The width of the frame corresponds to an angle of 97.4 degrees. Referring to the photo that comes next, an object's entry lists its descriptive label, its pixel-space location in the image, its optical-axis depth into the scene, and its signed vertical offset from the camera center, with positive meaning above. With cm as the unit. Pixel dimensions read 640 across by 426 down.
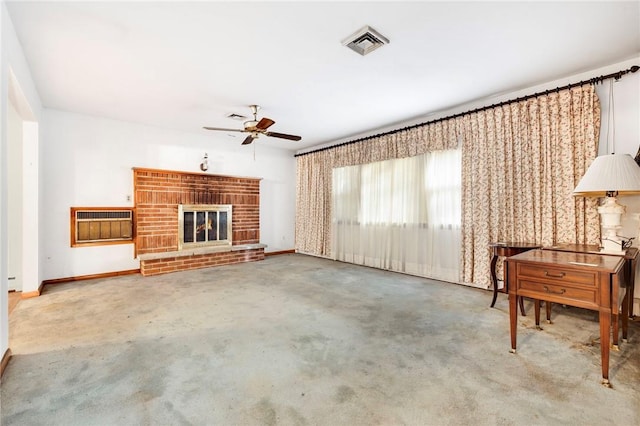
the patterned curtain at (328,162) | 433 +100
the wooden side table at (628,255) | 231 -34
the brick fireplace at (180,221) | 482 -9
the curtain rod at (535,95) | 280 +138
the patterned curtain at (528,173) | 301 +47
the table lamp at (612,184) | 215 +21
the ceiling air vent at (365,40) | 235 +151
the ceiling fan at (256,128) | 359 +113
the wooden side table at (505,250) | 296 -41
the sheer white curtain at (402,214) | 423 -4
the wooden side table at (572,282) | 173 -47
